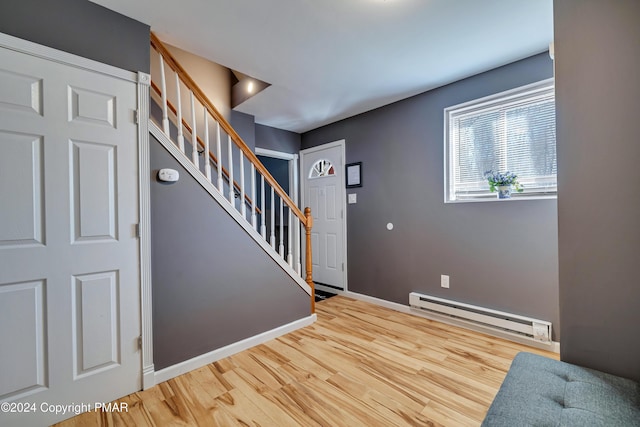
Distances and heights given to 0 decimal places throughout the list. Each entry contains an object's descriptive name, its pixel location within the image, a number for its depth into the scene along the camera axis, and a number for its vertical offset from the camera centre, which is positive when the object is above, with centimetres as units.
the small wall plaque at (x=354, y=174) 346 +52
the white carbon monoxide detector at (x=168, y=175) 179 +28
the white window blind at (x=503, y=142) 219 +63
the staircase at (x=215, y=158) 188 +51
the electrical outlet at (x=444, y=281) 271 -70
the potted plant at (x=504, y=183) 231 +24
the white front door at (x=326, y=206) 372 +11
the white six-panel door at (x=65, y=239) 136 -12
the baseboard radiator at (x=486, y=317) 216 -97
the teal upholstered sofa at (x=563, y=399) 80 -63
